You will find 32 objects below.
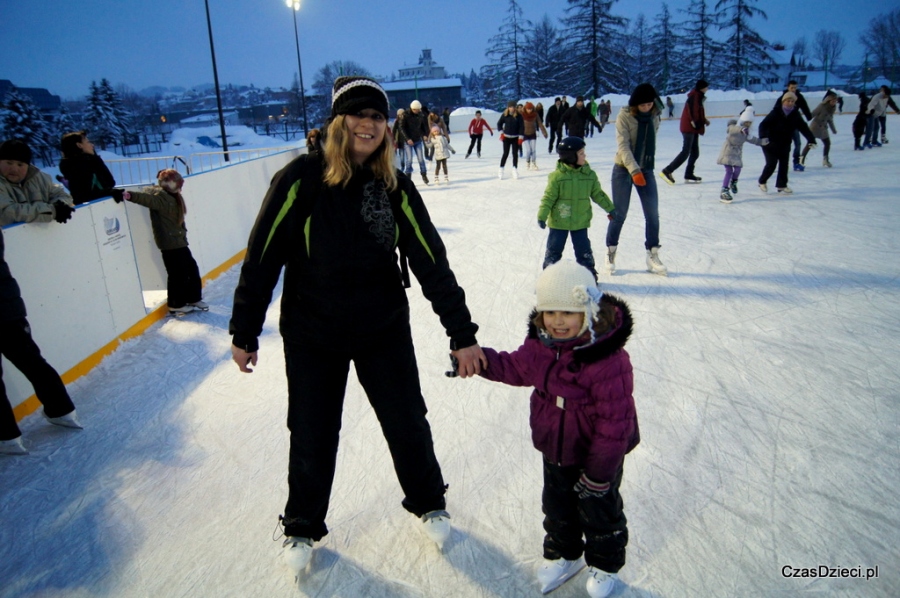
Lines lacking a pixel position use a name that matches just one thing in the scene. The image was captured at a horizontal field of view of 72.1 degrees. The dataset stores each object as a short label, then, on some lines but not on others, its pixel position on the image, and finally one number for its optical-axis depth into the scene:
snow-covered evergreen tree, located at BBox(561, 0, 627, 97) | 45.03
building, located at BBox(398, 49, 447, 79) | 92.62
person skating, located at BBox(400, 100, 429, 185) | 11.63
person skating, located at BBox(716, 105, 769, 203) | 7.99
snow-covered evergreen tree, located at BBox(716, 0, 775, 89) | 47.19
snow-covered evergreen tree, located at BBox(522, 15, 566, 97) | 50.62
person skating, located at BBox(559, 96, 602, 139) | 13.52
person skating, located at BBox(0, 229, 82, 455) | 2.99
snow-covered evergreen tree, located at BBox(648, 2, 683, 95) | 49.66
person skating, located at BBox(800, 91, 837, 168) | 10.66
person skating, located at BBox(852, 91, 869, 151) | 12.58
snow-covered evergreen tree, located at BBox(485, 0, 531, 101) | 53.06
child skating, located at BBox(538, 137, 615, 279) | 4.54
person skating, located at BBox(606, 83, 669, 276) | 4.89
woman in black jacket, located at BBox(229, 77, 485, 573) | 1.85
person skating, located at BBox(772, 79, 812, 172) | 9.35
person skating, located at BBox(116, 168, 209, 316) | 5.17
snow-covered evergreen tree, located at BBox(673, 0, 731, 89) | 48.12
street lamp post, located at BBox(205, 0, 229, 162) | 15.79
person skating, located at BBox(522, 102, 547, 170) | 12.11
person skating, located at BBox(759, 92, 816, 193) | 7.98
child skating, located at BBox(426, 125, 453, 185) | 12.27
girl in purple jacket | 1.75
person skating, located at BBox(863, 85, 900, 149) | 12.86
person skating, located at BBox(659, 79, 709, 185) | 8.78
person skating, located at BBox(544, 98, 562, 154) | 16.83
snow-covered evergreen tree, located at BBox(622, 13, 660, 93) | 47.46
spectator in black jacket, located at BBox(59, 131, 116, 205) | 5.05
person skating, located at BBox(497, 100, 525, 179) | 12.14
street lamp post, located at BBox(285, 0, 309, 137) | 20.09
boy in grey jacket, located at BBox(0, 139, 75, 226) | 3.65
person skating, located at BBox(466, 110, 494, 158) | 16.77
